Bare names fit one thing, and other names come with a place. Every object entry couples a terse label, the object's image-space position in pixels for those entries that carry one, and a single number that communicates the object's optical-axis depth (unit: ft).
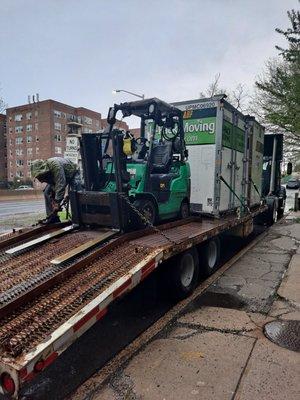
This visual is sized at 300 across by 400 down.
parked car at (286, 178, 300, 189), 168.67
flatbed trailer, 8.30
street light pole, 56.58
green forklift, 17.49
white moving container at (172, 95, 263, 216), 24.61
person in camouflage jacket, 21.08
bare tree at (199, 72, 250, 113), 109.73
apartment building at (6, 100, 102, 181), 228.43
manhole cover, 13.06
